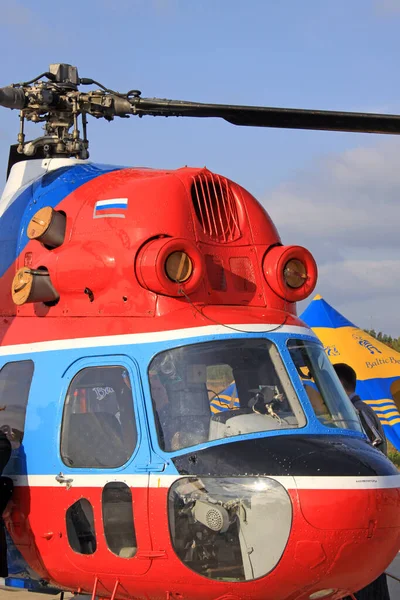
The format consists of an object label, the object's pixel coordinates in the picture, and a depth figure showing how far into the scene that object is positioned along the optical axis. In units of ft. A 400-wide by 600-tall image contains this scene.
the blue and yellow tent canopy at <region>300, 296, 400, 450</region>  49.21
